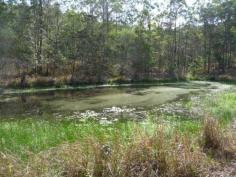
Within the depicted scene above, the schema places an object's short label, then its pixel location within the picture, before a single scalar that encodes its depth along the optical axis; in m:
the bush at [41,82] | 20.69
